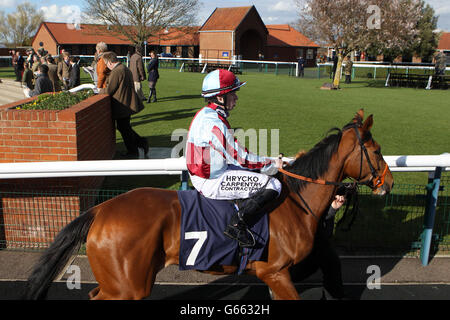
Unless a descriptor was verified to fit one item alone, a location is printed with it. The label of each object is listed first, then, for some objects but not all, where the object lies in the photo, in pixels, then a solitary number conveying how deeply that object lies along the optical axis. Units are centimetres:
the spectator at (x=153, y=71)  1587
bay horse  288
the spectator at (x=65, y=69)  1443
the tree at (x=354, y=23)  2138
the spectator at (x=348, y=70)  2748
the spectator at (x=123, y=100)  791
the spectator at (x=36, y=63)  1310
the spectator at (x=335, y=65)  2644
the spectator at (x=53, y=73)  1255
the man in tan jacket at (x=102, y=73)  859
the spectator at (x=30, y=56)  1644
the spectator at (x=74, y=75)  1380
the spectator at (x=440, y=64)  2473
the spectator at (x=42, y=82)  985
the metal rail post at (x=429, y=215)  455
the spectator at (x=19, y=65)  2429
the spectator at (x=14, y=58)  2672
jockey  310
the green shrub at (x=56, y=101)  562
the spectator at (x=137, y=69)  1355
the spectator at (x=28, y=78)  1358
